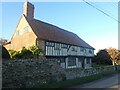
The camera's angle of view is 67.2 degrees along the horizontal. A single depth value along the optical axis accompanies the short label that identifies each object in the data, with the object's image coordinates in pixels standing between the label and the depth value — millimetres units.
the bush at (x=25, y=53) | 11732
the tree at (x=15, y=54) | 11901
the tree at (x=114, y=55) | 20761
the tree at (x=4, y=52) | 8163
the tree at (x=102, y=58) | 22762
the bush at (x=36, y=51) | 12215
